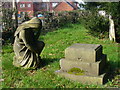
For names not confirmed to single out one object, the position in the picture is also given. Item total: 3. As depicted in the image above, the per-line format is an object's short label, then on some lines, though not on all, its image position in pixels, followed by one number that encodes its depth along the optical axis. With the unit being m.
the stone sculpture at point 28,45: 6.44
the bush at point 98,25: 13.36
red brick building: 45.09
